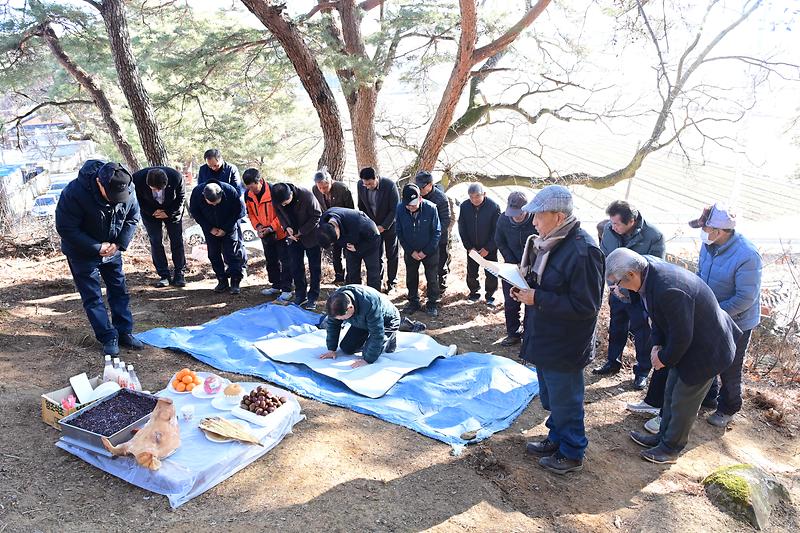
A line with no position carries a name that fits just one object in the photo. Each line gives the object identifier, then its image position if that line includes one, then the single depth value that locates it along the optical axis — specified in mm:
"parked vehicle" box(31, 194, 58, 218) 10066
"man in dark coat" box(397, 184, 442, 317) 5848
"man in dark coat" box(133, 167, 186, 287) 6156
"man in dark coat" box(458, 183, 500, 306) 6059
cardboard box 3463
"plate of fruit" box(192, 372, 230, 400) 3908
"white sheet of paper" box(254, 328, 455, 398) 4383
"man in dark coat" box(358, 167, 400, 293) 6402
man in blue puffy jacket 3715
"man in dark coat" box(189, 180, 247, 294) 6223
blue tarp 3953
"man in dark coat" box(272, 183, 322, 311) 5812
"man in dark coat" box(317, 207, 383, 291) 5402
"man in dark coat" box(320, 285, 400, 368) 4279
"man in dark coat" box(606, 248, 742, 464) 3000
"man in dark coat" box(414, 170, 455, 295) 6227
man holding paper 2932
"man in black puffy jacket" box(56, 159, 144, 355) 4285
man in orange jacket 6172
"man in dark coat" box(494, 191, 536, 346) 5254
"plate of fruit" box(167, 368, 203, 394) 3984
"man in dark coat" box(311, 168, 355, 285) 6438
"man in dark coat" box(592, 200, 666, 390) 4234
